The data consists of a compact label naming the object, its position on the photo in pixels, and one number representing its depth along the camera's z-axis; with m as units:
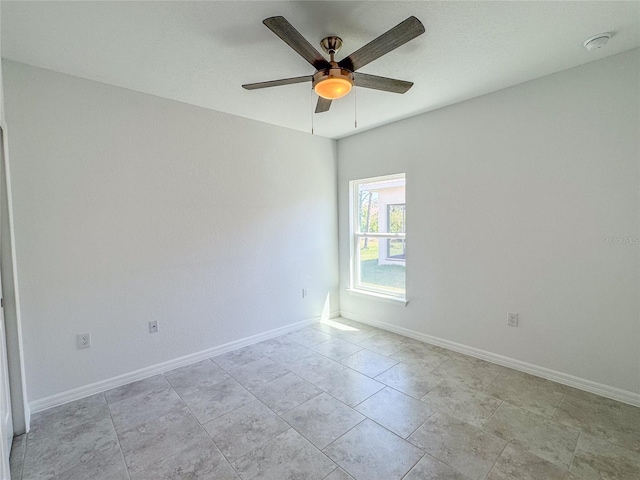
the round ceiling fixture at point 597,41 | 1.88
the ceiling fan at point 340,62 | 1.42
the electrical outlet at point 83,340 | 2.34
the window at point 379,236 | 3.61
